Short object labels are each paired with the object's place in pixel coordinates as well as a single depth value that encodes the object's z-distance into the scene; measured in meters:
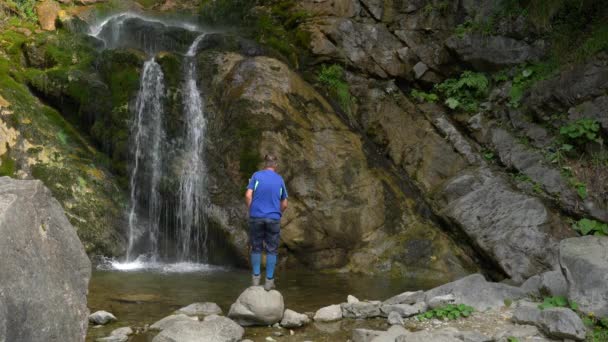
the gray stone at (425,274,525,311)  6.34
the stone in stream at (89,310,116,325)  5.81
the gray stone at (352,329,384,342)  5.28
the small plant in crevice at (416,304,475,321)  6.04
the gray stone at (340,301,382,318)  6.42
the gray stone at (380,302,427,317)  6.23
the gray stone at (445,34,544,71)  12.89
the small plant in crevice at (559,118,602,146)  10.64
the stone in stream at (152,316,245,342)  5.01
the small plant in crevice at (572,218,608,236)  9.68
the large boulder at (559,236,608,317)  5.52
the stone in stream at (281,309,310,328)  5.91
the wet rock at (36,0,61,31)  14.33
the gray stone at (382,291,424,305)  6.72
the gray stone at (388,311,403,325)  6.06
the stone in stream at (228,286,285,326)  5.87
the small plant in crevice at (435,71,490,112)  12.74
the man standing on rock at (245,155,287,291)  6.46
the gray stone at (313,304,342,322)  6.28
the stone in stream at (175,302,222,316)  6.31
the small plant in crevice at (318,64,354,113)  13.22
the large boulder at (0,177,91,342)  3.31
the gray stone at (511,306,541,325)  5.49
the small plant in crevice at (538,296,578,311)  5.82
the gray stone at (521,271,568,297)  6.20
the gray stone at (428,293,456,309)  6.29
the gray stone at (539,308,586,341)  5.06
